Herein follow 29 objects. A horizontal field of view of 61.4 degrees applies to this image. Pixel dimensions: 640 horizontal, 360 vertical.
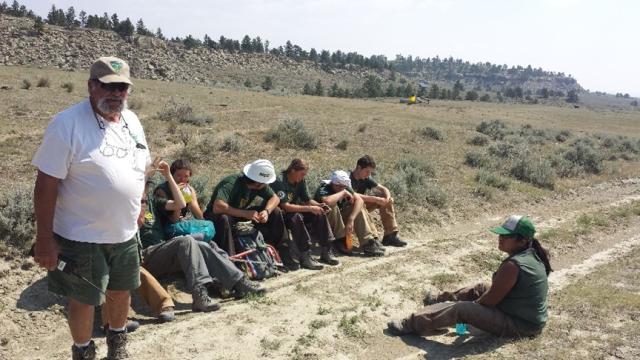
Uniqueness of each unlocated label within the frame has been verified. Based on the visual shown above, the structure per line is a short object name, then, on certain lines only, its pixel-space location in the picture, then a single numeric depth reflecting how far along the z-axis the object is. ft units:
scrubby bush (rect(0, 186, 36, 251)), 18.92
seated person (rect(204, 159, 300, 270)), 20.18
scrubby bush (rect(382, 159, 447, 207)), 32.68
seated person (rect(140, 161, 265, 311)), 17.51
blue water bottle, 16.85
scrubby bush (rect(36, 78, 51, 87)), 63.45
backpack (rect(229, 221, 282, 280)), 20.35
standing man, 10.38
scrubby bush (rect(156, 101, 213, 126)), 47.83
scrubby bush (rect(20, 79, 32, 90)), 58.95
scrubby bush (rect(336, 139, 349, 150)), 45.60
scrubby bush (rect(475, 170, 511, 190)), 39.75
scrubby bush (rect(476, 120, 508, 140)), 64.75
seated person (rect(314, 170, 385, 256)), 24.25
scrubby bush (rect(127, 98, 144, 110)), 54.94
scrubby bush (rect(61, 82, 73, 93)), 62.24
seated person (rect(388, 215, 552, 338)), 15.75
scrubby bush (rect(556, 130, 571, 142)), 71.41
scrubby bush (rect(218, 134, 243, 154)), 38.85
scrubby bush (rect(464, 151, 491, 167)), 45.91
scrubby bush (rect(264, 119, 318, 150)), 43.45
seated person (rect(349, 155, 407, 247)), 26.30
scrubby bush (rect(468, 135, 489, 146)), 56.75
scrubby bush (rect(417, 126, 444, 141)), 55.16
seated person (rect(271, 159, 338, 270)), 22.25
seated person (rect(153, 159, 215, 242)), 18.49
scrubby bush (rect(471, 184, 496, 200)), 37.00
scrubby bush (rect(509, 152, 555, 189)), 43.32
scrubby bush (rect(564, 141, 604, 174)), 52.11
